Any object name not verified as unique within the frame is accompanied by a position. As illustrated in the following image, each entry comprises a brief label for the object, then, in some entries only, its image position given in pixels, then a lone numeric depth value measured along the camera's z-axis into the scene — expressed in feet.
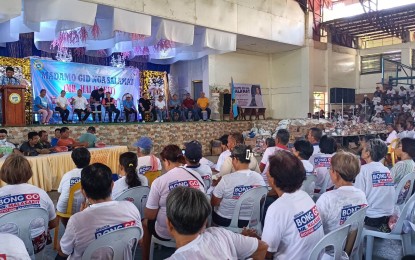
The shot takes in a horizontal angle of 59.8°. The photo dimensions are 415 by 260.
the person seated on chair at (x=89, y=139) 23.05
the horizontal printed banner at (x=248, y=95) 44.78
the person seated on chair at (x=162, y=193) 8.45
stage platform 24.84
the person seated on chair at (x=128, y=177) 9.59
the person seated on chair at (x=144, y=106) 36.14
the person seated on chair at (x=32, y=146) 18.85
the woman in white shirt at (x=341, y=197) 6.91
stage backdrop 32.14
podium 22.89
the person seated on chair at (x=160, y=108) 37.27
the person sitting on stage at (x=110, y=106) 33.86
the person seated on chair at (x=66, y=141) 22.24
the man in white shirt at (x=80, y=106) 32.37
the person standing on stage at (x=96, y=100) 33.55
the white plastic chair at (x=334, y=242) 5.65
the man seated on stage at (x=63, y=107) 30.89
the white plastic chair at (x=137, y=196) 9.20
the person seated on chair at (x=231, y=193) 8.95
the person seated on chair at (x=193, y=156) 9.66
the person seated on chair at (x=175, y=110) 37.68
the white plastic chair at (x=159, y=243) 8.47
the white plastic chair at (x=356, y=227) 6.75
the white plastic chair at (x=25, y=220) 6.97
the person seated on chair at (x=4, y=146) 18.53
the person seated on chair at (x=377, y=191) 9.18
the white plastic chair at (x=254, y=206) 8.84
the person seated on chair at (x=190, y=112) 38.01
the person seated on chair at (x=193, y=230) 4.35
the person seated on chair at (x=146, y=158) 12.93
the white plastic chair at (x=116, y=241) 5.76
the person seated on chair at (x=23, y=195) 7.54
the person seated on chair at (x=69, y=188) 9.95
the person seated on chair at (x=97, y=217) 5.92
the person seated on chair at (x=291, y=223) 5.74
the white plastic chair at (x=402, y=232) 7.94
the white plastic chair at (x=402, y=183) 10.66
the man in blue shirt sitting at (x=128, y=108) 35.37
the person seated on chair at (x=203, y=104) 38.68
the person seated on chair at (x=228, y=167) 11.81
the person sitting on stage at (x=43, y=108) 29.95
